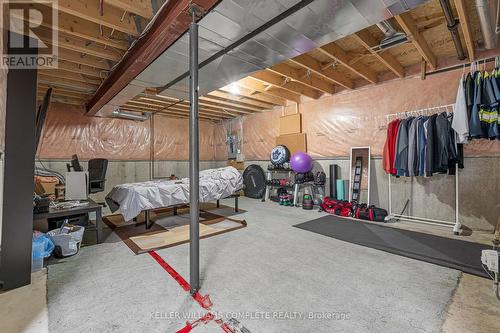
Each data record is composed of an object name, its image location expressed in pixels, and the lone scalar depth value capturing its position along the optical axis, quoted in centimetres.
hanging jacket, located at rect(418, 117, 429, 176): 358
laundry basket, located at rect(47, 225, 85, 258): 248
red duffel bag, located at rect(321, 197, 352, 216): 440
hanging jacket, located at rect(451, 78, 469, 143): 315
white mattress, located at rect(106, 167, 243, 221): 337
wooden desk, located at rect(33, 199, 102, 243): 261
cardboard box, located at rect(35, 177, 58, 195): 428
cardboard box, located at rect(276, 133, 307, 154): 579
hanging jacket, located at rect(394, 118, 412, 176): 382
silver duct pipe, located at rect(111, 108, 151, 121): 596
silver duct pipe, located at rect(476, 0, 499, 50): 216
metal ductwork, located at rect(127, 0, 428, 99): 191
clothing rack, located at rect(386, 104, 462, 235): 336
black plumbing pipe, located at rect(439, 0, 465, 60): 228
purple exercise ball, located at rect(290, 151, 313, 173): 521
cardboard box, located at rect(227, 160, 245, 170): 757
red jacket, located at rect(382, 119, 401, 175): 402
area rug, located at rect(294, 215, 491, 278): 234
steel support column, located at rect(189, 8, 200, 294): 186
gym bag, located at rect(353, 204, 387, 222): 399
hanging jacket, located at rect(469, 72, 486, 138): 300
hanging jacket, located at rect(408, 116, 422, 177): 368
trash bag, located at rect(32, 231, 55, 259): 222
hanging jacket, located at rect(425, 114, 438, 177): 346
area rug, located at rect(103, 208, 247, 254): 300
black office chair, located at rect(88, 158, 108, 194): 420
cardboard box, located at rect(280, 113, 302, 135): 590
